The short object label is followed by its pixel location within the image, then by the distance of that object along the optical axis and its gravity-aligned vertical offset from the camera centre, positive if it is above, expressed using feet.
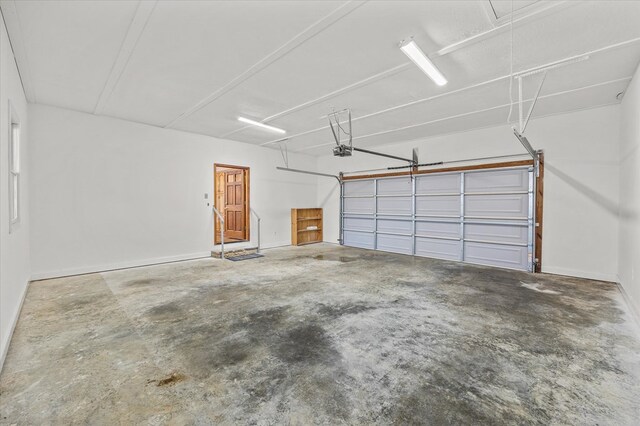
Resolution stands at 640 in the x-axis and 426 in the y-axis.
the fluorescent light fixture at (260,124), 18.54 +5.89
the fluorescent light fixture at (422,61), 9.61 +5.56
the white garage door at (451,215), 19.21 -0.48
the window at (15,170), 11.33 +1.65
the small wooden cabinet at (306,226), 29.22 -1.84
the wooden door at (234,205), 26.71 +0.40
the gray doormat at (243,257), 21.86 -3.81
